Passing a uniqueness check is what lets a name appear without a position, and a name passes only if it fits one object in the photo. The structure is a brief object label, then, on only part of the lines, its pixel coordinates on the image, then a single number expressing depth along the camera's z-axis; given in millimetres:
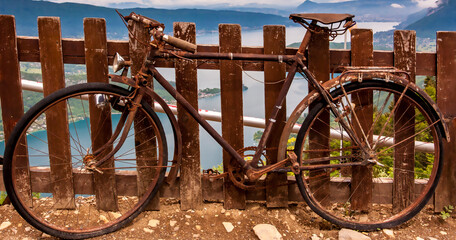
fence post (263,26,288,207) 2766
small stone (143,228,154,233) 2852
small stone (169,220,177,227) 2936
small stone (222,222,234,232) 2893
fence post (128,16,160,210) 2750
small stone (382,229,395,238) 2867
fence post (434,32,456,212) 2801
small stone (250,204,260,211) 3134
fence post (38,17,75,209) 2748
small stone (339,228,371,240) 2799
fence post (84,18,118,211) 2729
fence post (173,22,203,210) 2738
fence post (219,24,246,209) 2748
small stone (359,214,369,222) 3074
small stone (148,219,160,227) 2927
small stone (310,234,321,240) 2803
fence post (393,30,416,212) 2787
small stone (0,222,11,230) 2839
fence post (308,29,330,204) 2773
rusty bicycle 2543
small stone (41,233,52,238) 2768
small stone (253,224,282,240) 2780
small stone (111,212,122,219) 3045
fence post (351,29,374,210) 2770
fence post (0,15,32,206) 2783
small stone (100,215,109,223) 2991
